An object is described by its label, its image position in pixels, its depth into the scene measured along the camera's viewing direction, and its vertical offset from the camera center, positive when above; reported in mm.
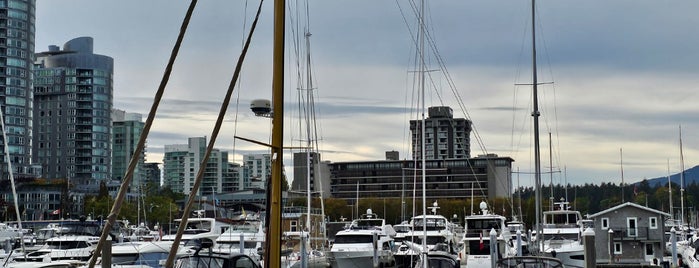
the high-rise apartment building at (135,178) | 155625 +5976
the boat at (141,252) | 30078 -1975
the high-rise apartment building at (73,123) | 184875 +18737
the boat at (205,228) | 46031 -1655
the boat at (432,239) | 39212 -2300
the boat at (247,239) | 39647 -1946
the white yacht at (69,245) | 36594 -2168
